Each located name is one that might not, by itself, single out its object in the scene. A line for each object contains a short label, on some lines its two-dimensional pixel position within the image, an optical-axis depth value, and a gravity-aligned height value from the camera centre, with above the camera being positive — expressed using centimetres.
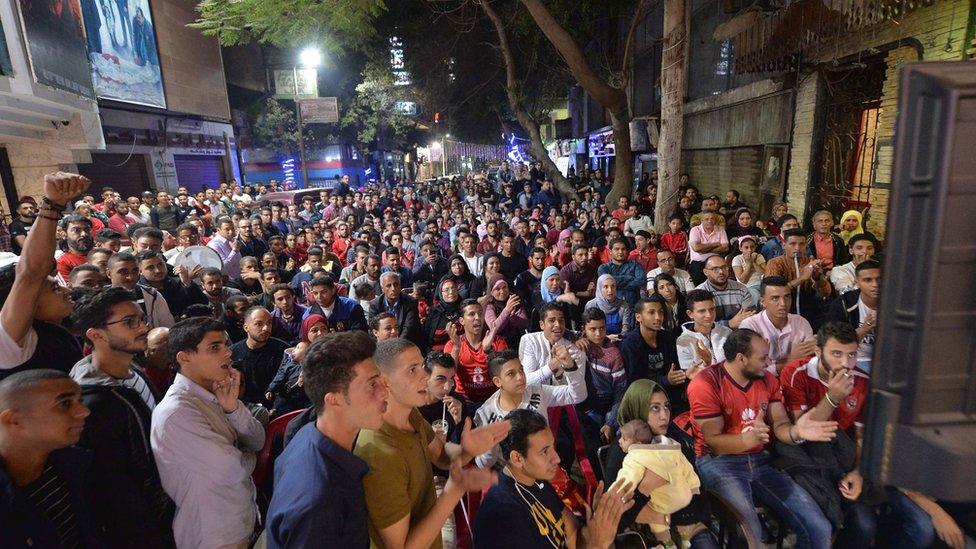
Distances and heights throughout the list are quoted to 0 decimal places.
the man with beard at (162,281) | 485 -84
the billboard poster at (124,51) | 1277 +424
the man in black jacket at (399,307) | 569 -143
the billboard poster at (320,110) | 2516 +408
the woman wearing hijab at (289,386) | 403 -161
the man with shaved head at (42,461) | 187 -105
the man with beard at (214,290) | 544 -105
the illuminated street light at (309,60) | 2359 +639
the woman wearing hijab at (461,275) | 675 -128
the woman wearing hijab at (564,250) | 779 -117
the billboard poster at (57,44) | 924 +331
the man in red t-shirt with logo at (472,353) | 475 -167
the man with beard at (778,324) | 427 -139
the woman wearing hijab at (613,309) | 548 -150
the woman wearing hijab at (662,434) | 307 -188
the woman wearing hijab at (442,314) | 575 -154
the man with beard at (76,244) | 573 -50
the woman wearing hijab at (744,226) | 741 -87
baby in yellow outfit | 289 -176
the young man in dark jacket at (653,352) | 449 -165
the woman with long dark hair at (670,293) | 529 -131
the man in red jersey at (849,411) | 301 -169
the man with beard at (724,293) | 524 -134
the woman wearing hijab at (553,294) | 604 -147
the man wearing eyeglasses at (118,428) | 232 -111
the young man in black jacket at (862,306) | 416 -132
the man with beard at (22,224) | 813 -31
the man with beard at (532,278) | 702 -142
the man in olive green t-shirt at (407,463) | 199 -123
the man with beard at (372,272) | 659 -115
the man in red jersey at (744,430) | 311 -172
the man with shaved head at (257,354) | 424 -141
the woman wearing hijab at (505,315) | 544 -153
